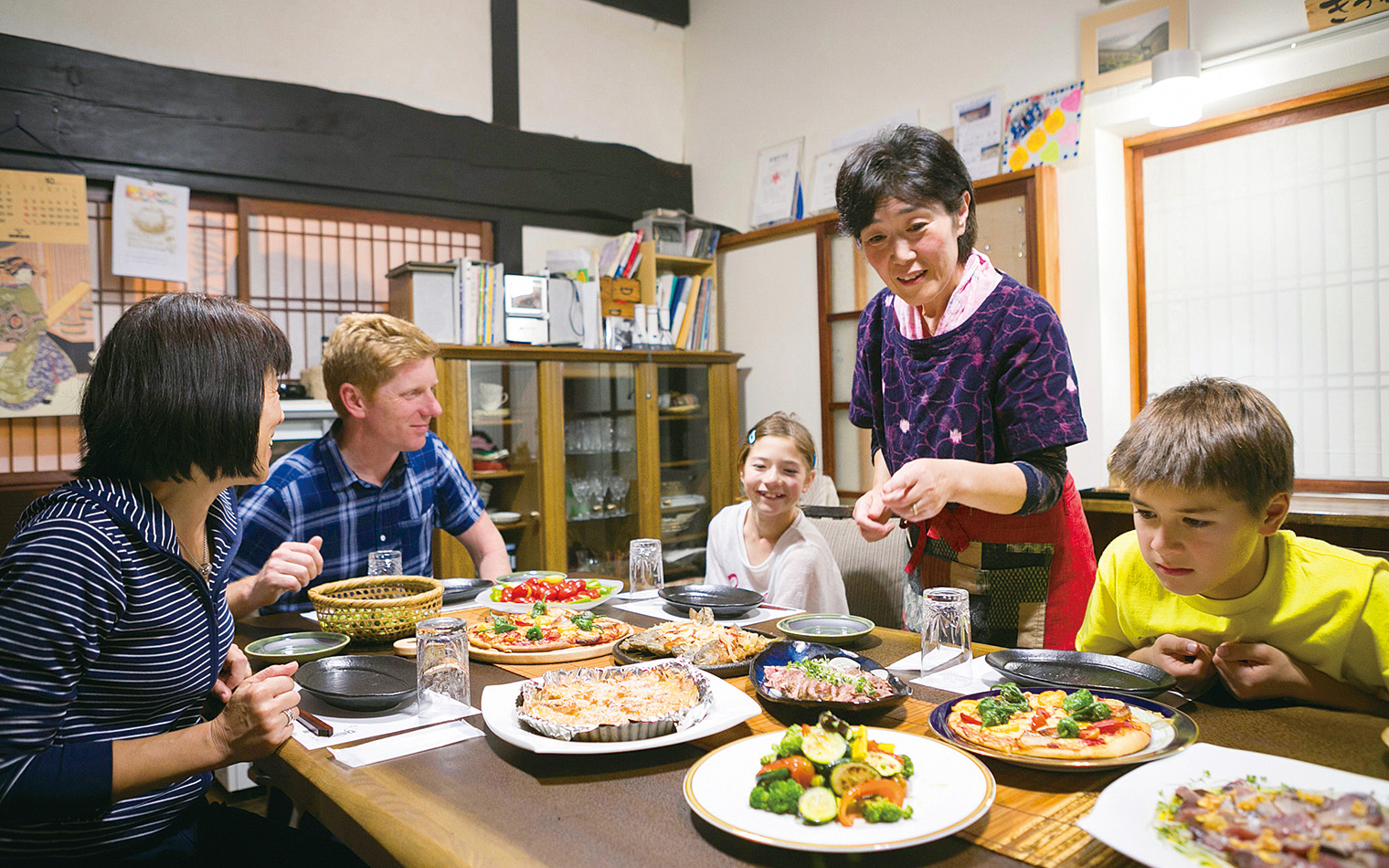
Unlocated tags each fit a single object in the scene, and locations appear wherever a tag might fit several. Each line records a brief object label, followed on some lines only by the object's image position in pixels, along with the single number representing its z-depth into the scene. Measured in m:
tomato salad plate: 1.85
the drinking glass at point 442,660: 1.23
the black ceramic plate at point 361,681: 1.20
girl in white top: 2.21
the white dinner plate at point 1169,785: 0.72
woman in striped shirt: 0.96
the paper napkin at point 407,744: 1.07
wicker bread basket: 1.57
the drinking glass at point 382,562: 1.96
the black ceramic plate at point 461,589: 2.00
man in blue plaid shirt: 2.03
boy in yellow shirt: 1.16
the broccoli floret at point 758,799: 0.84
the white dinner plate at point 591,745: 0.99
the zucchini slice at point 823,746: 0.86
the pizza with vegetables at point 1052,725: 0.94
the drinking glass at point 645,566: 1.99
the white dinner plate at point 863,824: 0.77
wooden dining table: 0.80
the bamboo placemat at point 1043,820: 0.78
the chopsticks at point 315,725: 1.14
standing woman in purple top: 1.57
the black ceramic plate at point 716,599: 1.76
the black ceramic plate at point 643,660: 1.34
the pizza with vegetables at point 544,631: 1.51
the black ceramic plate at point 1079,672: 1.15
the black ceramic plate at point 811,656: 1.08
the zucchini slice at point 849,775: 0.84
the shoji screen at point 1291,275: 2.78
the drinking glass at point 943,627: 1.31
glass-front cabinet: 3.88
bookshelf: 4.33
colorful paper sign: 3.23
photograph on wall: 2.94
